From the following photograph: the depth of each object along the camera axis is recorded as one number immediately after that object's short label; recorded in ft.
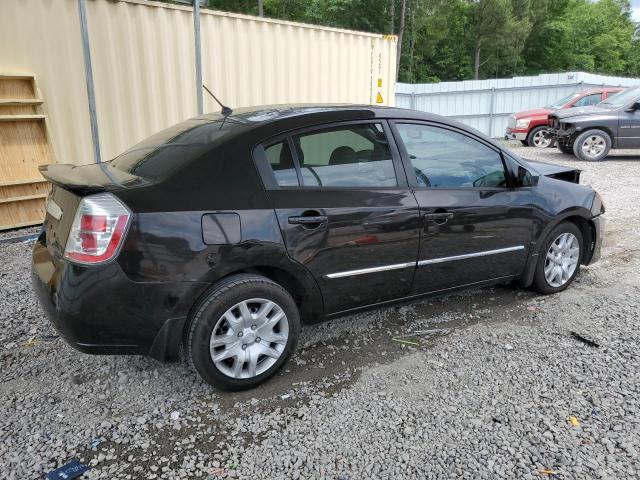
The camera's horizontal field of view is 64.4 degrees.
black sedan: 8.41
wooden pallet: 19.83
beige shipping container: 20.39
